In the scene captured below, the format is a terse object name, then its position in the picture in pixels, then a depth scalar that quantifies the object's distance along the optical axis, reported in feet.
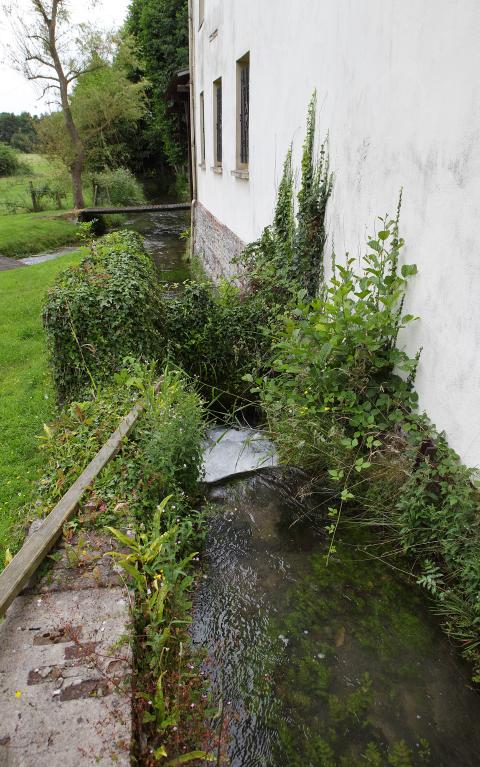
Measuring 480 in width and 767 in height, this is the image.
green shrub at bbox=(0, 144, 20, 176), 96.89
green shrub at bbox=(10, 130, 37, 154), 125.08
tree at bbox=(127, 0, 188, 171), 83.51
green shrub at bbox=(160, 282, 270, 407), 18.28
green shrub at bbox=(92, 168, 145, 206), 77.25
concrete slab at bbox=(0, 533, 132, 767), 6.45
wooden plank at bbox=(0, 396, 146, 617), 8.54
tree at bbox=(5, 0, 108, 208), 61.21
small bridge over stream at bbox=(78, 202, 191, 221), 59.41
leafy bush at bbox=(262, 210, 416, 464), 10.82
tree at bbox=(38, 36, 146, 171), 71.87
